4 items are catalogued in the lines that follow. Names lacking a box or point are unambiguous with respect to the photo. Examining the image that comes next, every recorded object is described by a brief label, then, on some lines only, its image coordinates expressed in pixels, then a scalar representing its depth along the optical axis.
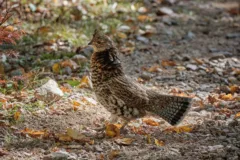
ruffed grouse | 10.67
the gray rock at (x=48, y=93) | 11.83
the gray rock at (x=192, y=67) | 15.56
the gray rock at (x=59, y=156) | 9.15
